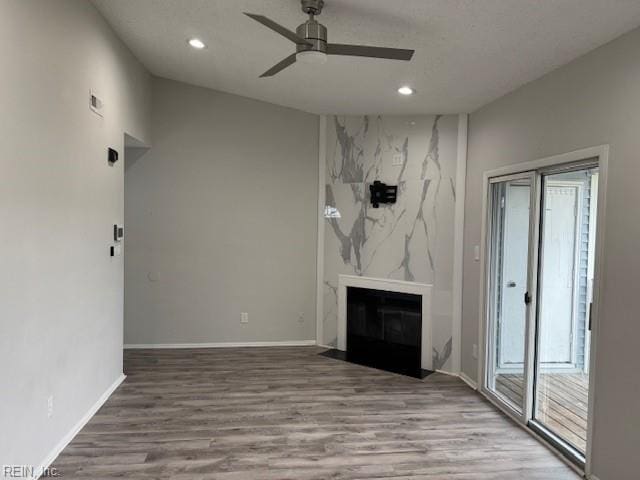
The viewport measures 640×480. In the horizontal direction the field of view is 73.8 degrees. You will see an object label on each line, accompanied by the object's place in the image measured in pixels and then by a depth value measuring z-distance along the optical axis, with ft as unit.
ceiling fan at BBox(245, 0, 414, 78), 7.45
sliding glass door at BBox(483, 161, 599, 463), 10.97
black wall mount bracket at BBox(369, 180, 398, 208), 15.64
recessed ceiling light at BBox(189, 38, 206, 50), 11.54
